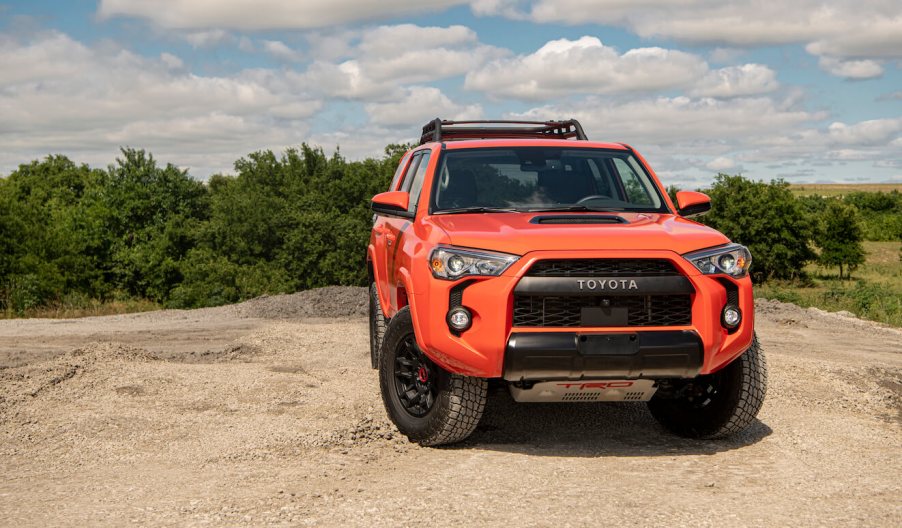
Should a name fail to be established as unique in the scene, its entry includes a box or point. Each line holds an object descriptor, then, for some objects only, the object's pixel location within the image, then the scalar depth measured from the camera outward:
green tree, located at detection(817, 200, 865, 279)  57.19
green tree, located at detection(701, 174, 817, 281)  52.50
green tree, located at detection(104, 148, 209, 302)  52.28
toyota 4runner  5.40
